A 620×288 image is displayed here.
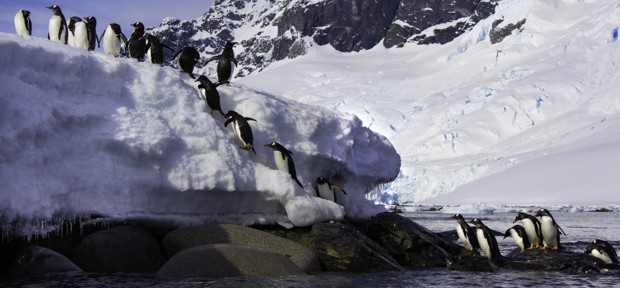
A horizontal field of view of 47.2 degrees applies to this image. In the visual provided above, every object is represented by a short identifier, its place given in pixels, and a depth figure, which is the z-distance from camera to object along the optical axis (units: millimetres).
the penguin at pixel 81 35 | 14320
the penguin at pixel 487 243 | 13914
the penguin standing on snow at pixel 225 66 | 14367
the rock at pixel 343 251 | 10961
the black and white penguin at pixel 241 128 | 11852
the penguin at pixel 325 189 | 13242
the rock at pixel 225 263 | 9102
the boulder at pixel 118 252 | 9477
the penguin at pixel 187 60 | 13352
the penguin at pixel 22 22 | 14766
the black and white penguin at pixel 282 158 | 12211
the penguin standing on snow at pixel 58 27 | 14594
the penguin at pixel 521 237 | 14617
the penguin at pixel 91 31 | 14547
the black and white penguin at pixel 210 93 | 12070
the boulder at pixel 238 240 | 10383
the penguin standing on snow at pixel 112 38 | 14297
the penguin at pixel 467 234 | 14914
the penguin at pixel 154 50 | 13953
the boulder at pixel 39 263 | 8680
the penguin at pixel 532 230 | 14703
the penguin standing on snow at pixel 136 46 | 14148
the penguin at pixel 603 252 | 13281
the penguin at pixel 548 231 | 14656
